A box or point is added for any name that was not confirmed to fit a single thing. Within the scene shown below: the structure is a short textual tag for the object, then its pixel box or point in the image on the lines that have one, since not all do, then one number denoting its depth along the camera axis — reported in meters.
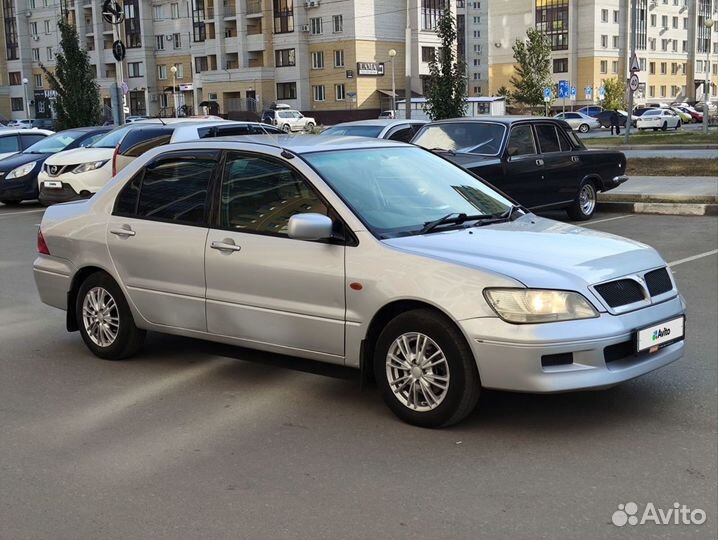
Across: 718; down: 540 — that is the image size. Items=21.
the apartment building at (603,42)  99.12
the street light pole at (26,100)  92.19
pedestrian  56.38
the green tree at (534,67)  70.50
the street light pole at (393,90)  76.38
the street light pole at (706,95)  40.78
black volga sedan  13.36
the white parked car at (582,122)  60.91
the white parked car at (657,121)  59.84
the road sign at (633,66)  33.85
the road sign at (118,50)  27.64
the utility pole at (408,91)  34.44
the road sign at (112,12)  26.68
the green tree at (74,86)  29.41
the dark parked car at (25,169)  19.08
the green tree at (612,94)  81.88
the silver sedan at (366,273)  4.86
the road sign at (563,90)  48.60
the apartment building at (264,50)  80.00
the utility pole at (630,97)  34.70
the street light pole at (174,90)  84.26
